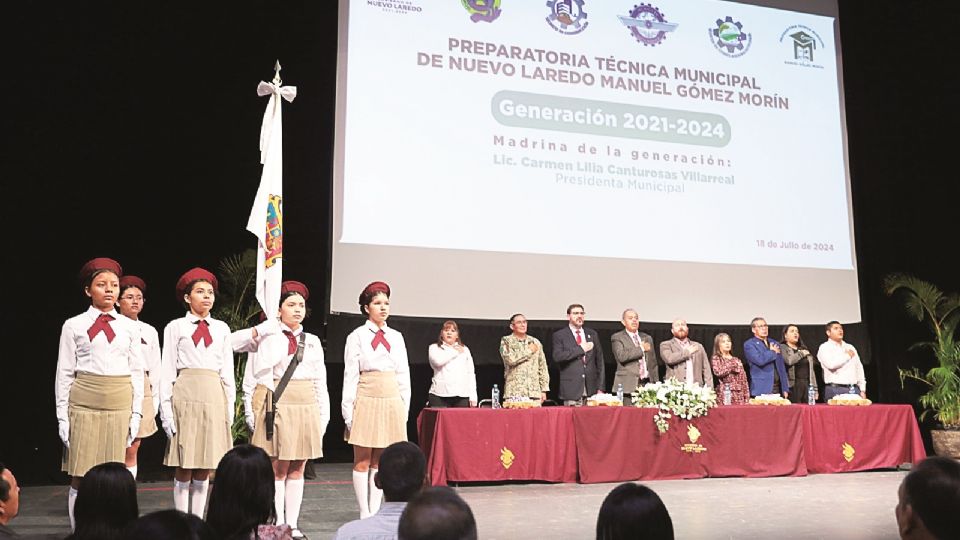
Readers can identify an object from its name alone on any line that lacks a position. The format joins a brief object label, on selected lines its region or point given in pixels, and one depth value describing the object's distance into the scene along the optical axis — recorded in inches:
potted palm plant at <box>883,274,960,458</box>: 331.9
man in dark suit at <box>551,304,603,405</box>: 283.0
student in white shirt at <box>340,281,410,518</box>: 179.9
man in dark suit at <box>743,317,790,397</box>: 299.1
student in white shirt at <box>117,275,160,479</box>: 196.8
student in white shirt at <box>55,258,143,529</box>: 157.2
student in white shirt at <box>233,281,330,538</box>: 169.8
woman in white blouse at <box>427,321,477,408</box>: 276.2
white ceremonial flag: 192.7
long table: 245.4
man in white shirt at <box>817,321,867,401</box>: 308.7
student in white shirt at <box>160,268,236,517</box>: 160.9
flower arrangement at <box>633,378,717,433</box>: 261.7
